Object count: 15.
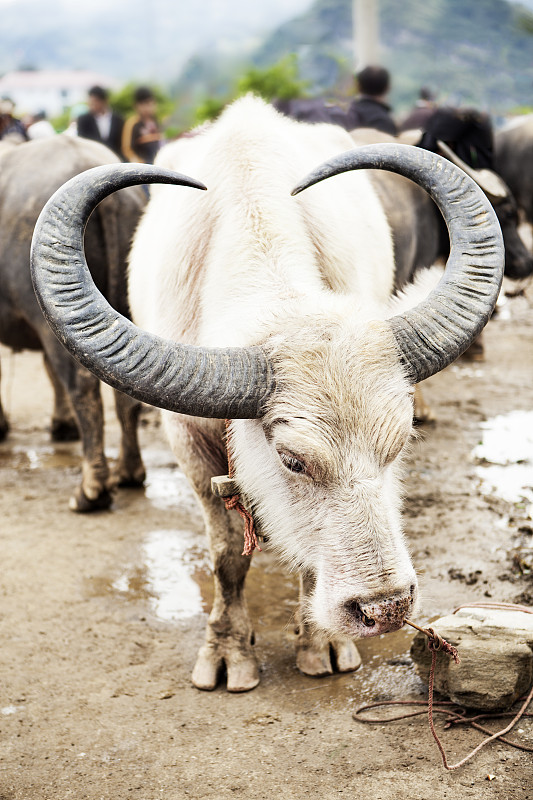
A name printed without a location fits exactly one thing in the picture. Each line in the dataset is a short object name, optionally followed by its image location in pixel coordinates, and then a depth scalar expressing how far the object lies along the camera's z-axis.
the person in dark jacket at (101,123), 8.97
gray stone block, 2.92
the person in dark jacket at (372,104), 7.31
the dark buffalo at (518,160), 10.36
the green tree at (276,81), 22.41
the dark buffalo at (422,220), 5.59
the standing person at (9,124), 9.45
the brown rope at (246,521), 2.98
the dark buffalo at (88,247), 4.83
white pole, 13.34
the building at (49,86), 86.88
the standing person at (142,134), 9.03
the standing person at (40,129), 9.65
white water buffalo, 2.48
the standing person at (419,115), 8.65
